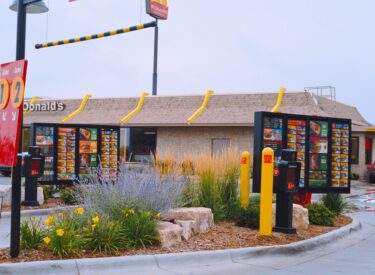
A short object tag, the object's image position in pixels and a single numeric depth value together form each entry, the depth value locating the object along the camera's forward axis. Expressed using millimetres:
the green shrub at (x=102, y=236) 7801
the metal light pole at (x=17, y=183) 7199
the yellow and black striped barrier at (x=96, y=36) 22094
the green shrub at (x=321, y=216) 11656
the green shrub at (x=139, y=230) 8211
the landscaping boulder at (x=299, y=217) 10844
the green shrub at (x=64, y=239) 7453
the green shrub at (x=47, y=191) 15164
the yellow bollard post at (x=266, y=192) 9648
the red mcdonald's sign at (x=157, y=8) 23625
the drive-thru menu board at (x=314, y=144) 11195
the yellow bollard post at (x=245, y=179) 11148
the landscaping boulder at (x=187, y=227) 9008
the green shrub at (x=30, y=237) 7719
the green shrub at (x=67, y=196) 14255
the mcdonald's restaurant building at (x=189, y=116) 31562
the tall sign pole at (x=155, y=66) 39606
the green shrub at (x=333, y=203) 13250
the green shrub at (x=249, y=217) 10555
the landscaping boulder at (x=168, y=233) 8352
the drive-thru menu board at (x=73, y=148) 14977
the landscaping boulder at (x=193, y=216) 9453
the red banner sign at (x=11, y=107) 7062
